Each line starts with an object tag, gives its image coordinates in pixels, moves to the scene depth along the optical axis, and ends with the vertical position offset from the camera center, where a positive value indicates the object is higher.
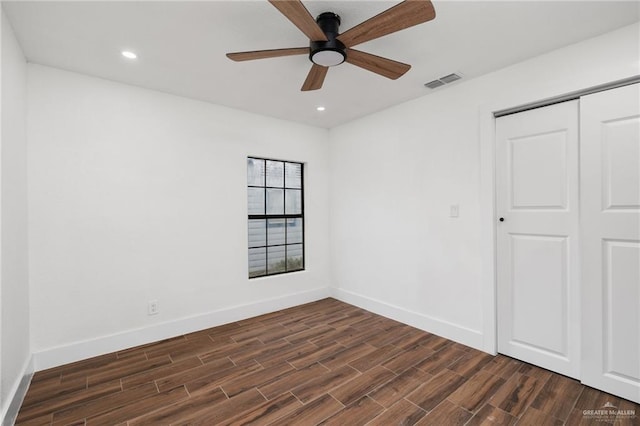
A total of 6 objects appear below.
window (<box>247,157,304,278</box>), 3.86 -0.06
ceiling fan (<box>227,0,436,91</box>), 1.50 +1.05
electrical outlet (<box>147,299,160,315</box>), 2.93 -0.95
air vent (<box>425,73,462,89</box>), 2.70 +1.24
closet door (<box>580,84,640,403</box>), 1.98 -0.21
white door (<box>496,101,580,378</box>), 2.27 -0.22
